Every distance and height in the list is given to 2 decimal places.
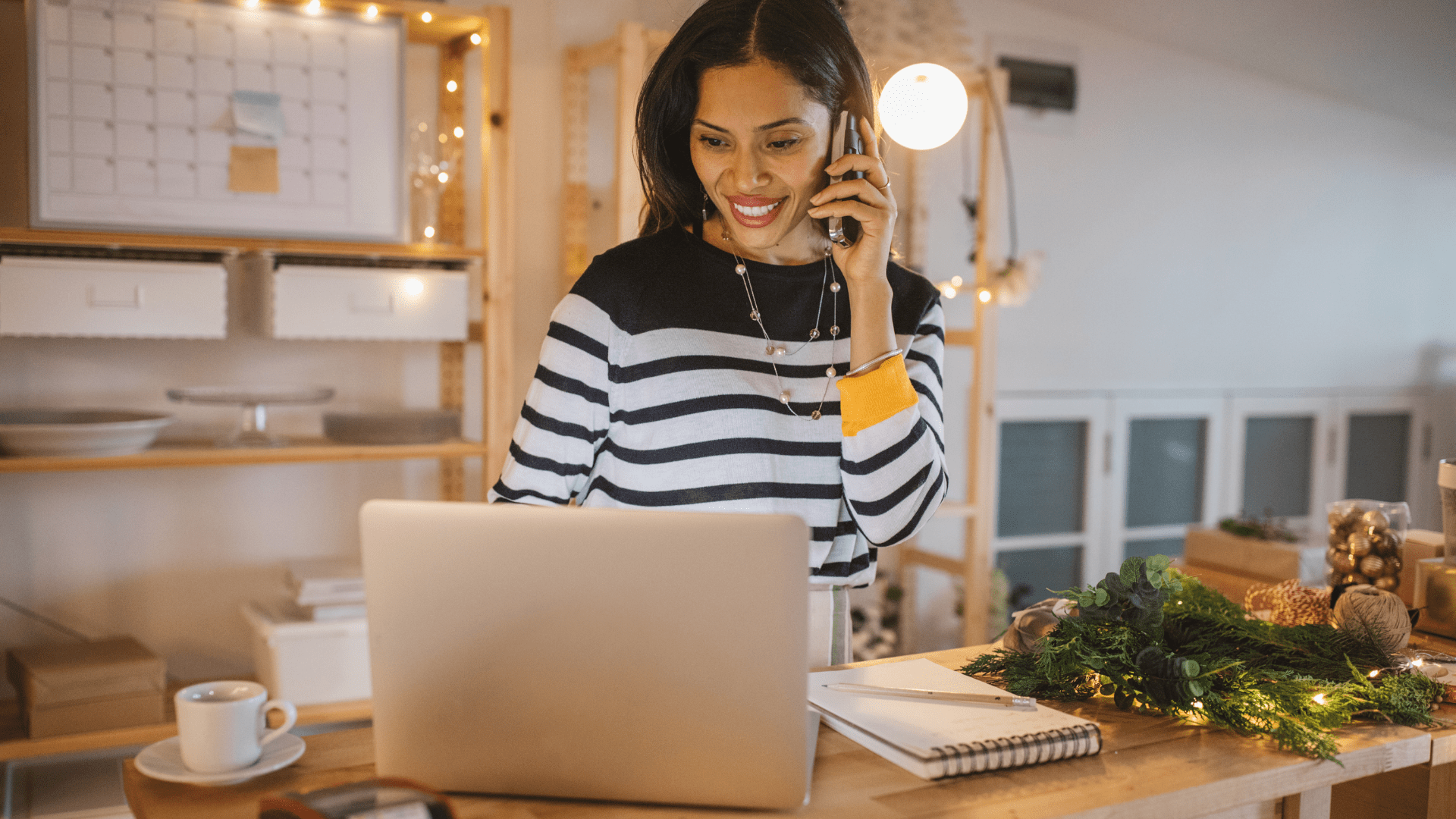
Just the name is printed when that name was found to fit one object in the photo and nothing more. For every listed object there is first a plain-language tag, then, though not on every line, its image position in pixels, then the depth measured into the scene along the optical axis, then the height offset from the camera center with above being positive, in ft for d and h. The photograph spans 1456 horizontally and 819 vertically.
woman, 4.17 -0.04
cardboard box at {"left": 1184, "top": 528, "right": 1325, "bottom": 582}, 7.50 -1.51
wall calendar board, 6.68 +1.28
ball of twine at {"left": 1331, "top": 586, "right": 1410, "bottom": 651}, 3.92 -0.97
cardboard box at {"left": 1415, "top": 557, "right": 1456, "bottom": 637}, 4.90 -1.11
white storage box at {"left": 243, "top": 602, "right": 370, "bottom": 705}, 7.23 -2.25
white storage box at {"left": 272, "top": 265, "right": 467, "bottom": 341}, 7.29 +0.14
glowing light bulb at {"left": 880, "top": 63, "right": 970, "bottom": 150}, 5.36 +1.15
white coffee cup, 2.97 -1.12
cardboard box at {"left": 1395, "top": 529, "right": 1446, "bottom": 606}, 5.44 -1.01
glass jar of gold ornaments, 5.11 -0.91
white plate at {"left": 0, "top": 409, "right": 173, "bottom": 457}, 6.64 -0.72
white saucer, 2.93 -1.23
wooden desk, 2.77 -1.20
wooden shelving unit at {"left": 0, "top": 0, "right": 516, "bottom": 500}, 7.00 +0.56
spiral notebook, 2.99 -1.13
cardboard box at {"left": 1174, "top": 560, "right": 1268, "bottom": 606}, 7.38 -1.64
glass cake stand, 7.24 -0.52
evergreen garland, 3.40 -1.09
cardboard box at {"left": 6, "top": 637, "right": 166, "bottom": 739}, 6.65 -2.30
